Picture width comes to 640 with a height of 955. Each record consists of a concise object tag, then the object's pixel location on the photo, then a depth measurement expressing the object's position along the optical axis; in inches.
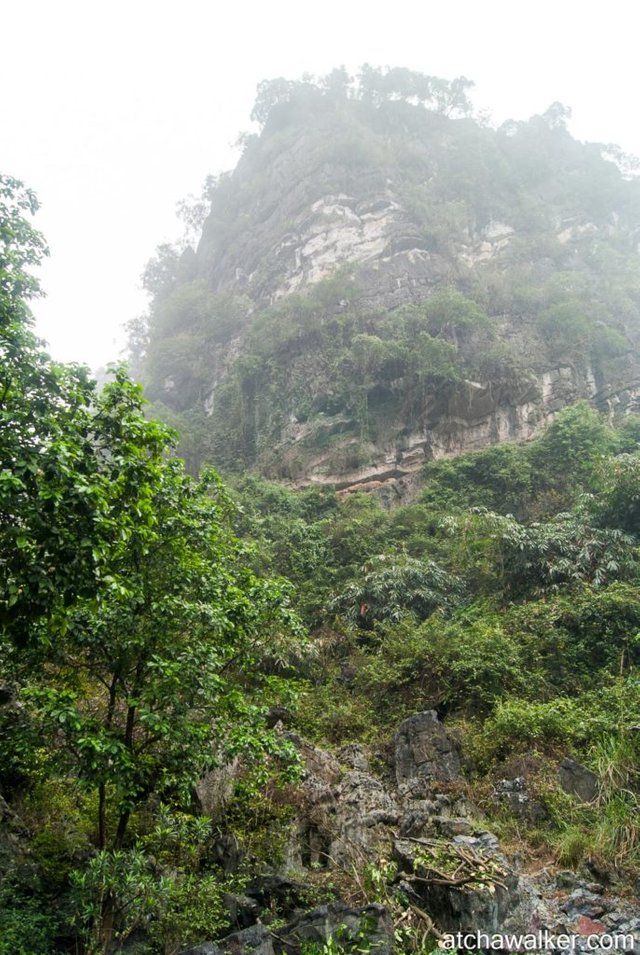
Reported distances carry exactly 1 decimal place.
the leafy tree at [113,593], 152.3
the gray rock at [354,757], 339.7
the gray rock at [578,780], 282.4
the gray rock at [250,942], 169.5
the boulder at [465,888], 191.5
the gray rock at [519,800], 283.6
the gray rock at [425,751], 329.1
